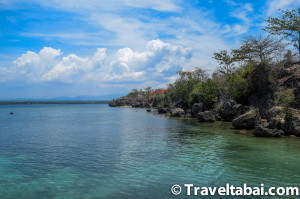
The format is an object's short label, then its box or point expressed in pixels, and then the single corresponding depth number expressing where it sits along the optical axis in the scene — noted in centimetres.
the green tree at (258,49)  3416
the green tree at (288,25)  2755
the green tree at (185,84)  5912
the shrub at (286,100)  2239
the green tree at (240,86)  3400
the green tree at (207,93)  4691
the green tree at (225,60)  5369
